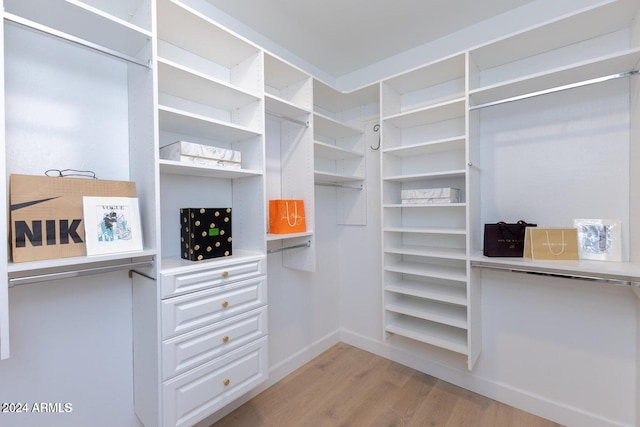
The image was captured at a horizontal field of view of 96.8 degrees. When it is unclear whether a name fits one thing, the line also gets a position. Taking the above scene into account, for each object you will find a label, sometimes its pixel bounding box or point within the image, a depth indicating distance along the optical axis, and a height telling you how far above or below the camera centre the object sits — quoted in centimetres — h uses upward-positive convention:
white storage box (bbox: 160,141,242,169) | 145 +32
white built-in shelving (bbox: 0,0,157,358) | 119 +56
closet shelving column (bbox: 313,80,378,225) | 254 +68
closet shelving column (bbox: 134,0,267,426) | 134 -25
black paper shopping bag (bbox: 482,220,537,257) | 180 -20
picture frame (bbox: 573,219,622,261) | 162 -18
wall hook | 268 +78
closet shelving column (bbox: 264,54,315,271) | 206 +50
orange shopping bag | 196 -3
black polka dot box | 153 -11
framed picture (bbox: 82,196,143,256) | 119 -5
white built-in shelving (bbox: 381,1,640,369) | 163 +41
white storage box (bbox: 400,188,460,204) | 205 +11
